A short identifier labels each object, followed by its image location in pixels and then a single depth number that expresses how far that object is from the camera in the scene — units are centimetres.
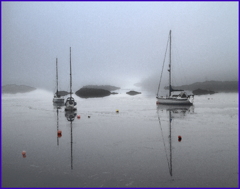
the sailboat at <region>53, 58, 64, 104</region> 5572
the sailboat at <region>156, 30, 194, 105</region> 4597
